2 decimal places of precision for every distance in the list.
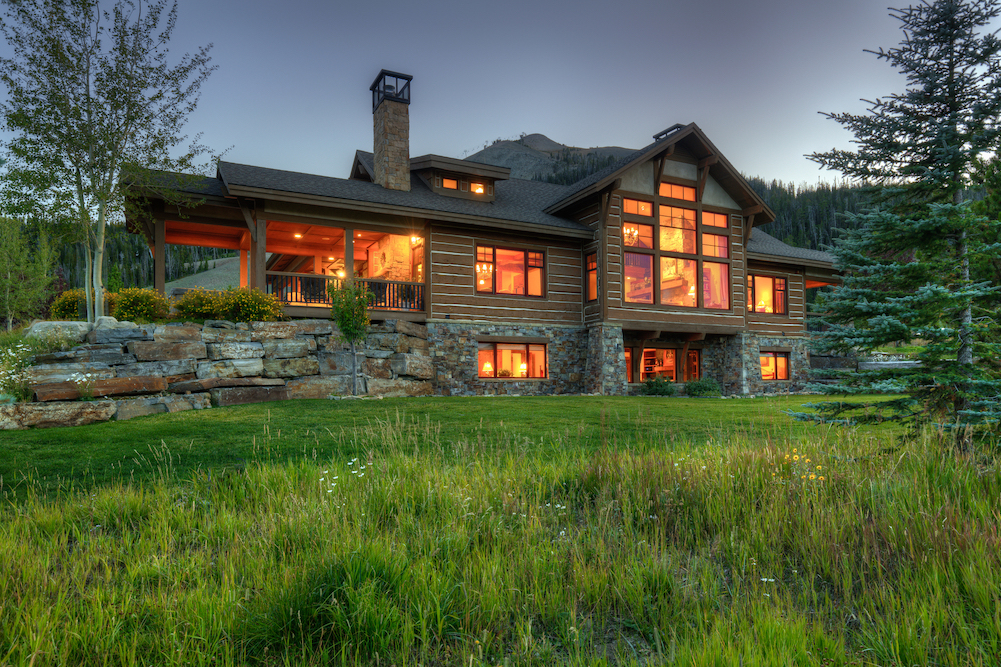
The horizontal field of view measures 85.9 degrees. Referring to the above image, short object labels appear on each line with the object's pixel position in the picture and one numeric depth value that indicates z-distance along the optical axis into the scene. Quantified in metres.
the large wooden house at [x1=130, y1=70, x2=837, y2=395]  15.42
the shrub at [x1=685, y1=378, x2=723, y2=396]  18.36
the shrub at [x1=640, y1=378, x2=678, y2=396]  17.98
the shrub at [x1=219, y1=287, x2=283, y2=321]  12.37
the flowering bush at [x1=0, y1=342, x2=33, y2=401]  9.07
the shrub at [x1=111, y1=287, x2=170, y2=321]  11.95
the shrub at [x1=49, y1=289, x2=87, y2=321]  13.11
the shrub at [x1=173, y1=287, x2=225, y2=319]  12.27
